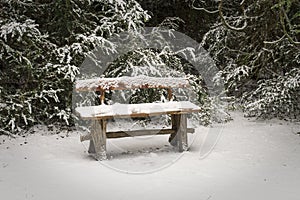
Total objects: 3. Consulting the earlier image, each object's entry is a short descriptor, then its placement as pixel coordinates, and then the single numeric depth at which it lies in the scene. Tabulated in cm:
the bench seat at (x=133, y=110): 489
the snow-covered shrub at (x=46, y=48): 631
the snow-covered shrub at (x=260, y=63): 676
